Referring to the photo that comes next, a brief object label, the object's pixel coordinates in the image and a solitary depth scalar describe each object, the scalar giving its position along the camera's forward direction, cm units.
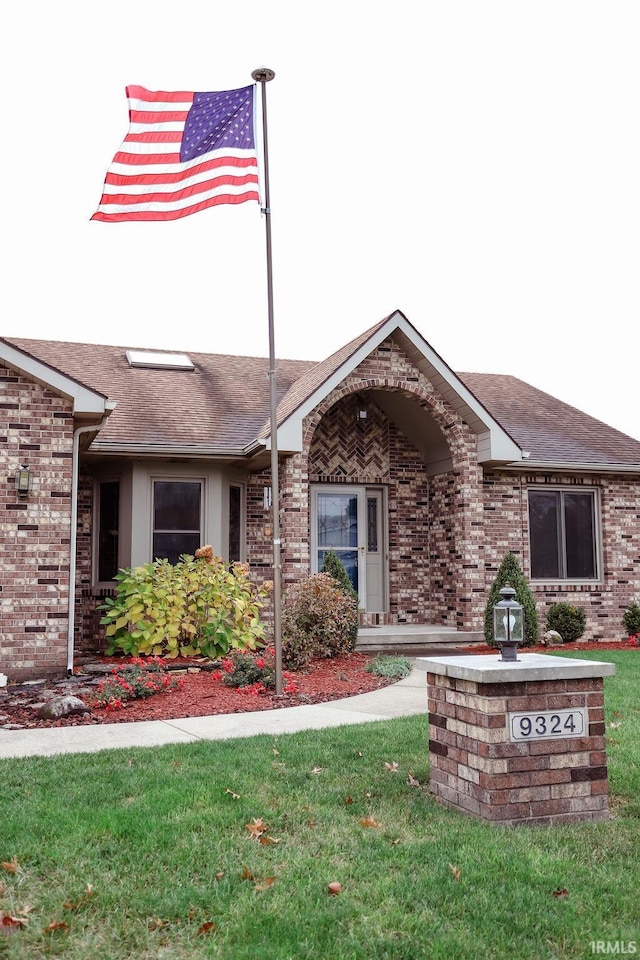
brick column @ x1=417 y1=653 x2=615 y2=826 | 427
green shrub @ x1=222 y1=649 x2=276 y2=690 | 884
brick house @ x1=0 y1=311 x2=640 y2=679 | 983
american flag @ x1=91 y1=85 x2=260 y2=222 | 853
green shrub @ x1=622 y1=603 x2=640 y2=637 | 1425
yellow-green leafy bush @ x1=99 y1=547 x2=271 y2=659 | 1081
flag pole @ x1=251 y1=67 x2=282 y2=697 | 855
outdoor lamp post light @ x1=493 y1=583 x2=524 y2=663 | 454
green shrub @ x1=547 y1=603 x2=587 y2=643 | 1387
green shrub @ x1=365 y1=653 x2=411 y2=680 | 975
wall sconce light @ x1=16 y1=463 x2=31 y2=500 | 961
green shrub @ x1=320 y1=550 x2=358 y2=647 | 1249
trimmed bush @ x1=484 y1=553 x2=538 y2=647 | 1246
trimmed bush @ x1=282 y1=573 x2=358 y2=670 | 1049
